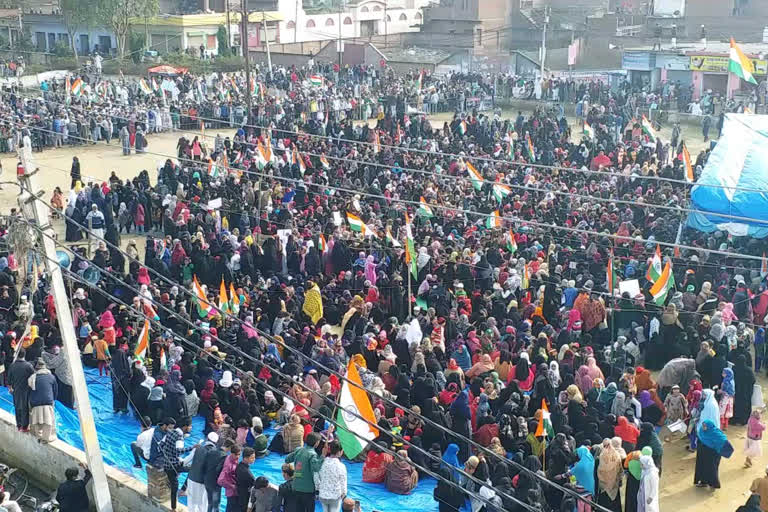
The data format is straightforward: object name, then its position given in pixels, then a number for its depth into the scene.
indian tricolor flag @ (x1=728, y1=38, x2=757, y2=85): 22.19
